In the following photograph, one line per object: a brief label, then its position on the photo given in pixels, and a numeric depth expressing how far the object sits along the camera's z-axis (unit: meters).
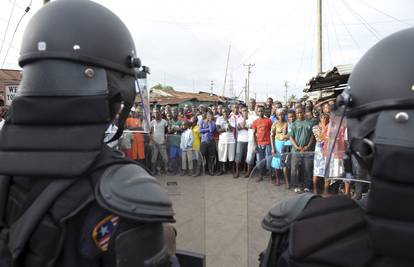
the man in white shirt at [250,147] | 8.16
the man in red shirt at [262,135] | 7.91
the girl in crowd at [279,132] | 7.10
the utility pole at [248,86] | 51.66
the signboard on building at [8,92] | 8.88
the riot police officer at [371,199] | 1.01
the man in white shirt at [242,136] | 8.48
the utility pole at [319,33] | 15.78
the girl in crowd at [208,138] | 7.72
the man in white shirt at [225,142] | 7.93
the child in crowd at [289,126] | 6.53
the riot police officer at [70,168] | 1.15
